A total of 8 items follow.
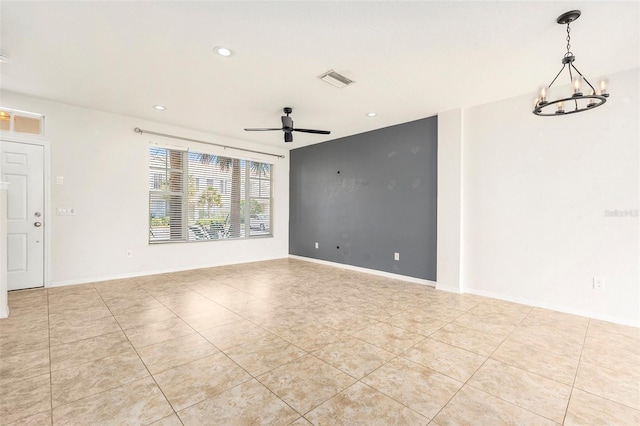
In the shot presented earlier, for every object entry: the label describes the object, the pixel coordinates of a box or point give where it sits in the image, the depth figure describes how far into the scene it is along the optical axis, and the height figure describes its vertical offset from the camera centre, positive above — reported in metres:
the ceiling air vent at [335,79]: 3.18 +1.54
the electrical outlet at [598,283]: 3.16 -0.80
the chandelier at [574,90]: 2.09 +0.94
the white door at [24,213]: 3.92 -0.05
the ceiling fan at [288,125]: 4.08 +1.25
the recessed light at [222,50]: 2.68 +1.54
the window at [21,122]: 3.91 +1.25
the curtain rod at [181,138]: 4.86 +1.36
